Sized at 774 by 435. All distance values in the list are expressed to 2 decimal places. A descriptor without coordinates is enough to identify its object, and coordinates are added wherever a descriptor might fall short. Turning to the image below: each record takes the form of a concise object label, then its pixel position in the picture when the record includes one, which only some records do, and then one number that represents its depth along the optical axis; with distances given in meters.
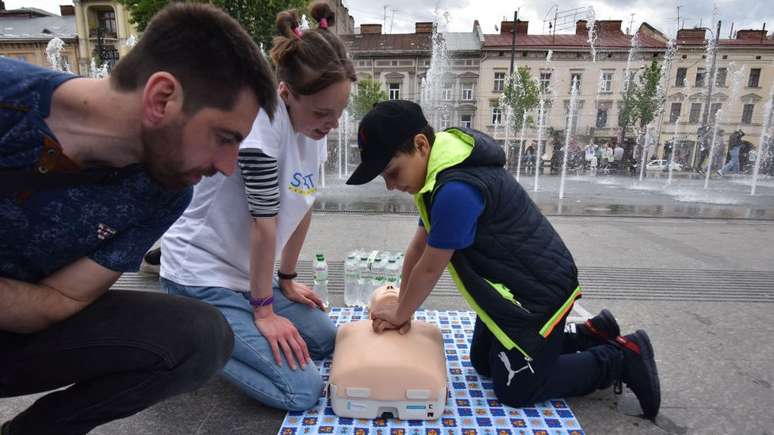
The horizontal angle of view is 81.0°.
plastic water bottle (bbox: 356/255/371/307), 3.35
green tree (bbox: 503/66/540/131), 28.14
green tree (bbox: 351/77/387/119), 27.59
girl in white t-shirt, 1.95
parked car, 25.15
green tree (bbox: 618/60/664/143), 25.38
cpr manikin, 1.91
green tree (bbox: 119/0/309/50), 11.23
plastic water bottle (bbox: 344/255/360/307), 3.37
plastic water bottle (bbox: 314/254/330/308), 3.33
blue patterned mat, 1.89
